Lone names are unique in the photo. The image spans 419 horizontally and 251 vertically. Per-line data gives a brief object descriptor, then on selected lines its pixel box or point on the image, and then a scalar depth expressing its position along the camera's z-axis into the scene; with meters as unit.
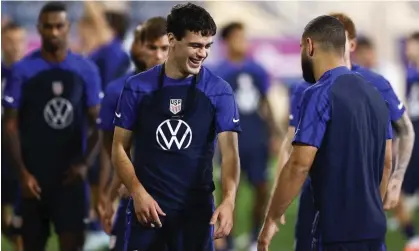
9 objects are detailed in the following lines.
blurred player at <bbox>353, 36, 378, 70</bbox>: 25.28
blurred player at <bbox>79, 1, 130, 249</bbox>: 20.86
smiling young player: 11.27
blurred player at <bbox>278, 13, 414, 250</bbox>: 13.24
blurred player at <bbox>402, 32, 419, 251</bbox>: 22.00
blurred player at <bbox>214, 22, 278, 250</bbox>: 23.19
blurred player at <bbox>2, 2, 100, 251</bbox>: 15.33
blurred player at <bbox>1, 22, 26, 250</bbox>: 18.12
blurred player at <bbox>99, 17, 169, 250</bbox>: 13.48
